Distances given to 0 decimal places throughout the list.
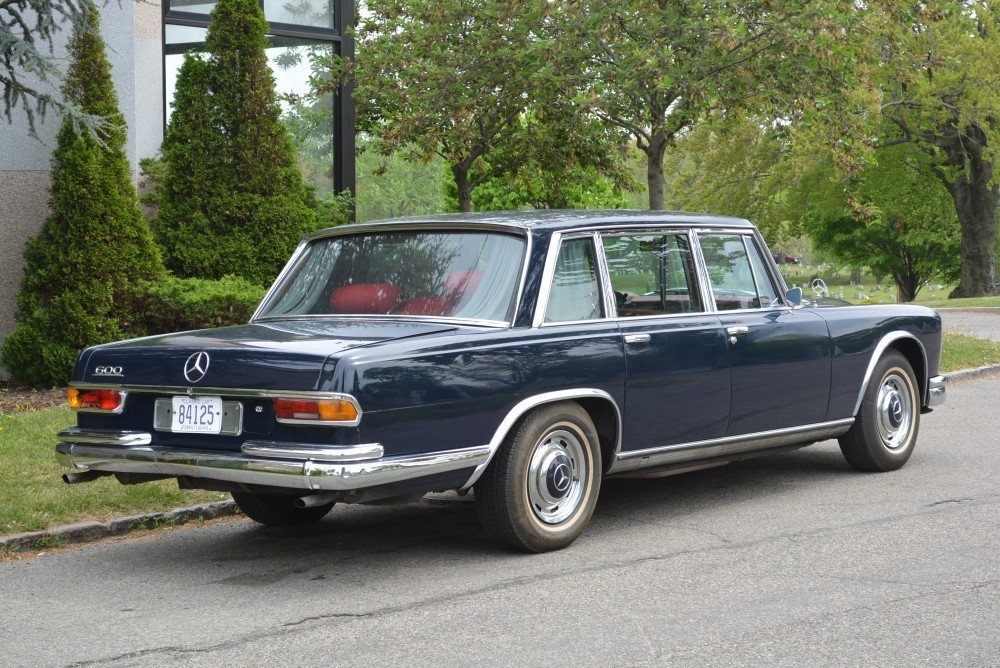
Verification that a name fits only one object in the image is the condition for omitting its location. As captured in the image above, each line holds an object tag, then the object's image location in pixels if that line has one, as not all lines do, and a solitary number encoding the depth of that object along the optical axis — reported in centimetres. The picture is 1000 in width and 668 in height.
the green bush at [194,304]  1234
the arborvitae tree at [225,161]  1349
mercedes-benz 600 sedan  534
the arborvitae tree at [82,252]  1216
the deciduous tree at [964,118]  3194
